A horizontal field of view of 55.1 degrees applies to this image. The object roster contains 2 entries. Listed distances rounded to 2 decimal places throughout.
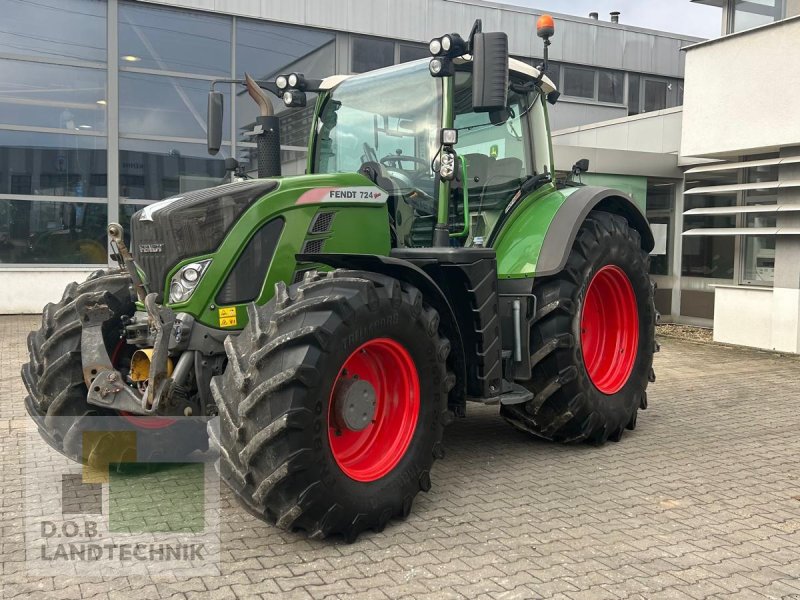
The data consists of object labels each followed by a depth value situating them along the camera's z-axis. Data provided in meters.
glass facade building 13.37
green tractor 3.46
